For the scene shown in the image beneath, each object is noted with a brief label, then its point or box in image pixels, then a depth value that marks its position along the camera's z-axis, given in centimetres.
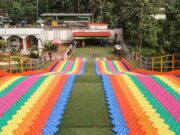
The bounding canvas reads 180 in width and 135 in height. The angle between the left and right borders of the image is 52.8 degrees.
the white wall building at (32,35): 2785
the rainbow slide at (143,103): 421
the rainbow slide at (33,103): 422
